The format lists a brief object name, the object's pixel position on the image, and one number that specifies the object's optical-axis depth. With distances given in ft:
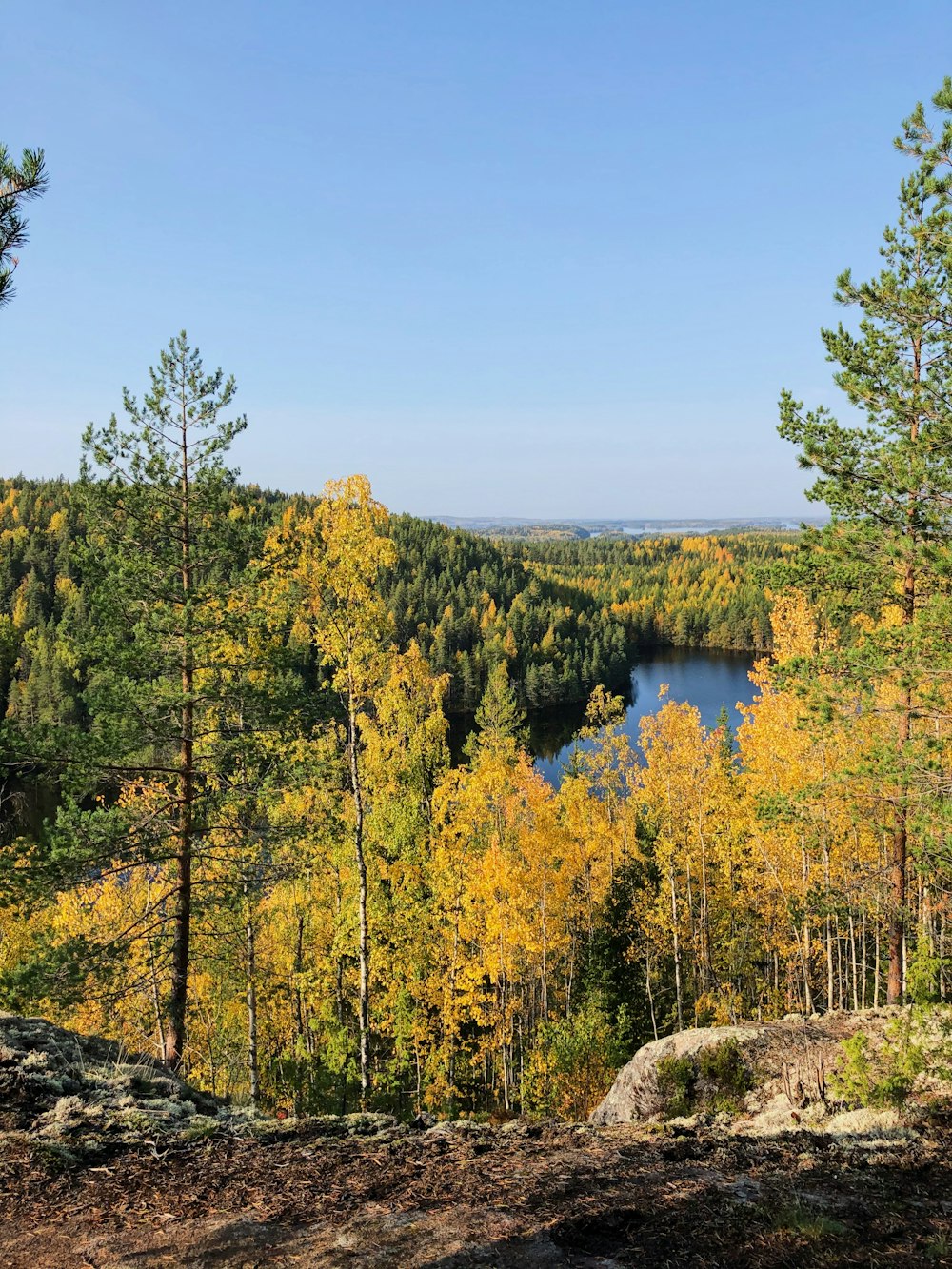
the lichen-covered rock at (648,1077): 31.24
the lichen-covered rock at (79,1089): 19.95
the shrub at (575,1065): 46.98
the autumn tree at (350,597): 38.78
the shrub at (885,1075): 20.70
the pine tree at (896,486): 32.09
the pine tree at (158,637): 29.91
